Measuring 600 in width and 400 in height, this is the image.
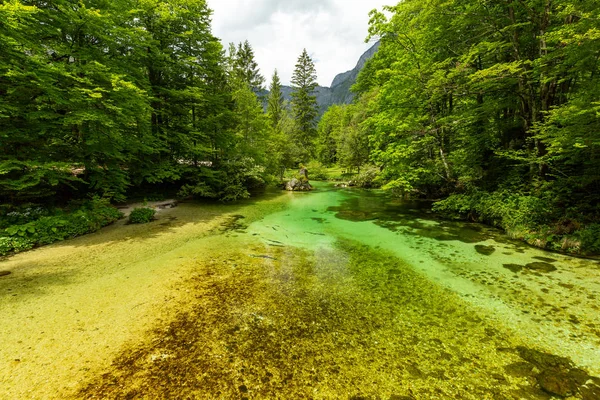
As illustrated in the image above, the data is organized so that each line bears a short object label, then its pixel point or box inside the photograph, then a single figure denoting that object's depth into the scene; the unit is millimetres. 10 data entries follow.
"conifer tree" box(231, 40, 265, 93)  28272
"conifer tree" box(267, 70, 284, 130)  36128
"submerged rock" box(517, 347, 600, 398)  2492
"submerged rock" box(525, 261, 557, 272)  5344
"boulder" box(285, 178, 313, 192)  21984
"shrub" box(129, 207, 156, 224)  8945
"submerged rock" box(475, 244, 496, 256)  6502
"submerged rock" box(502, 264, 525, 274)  5395
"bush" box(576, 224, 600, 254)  5836
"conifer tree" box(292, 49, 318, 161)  41469
